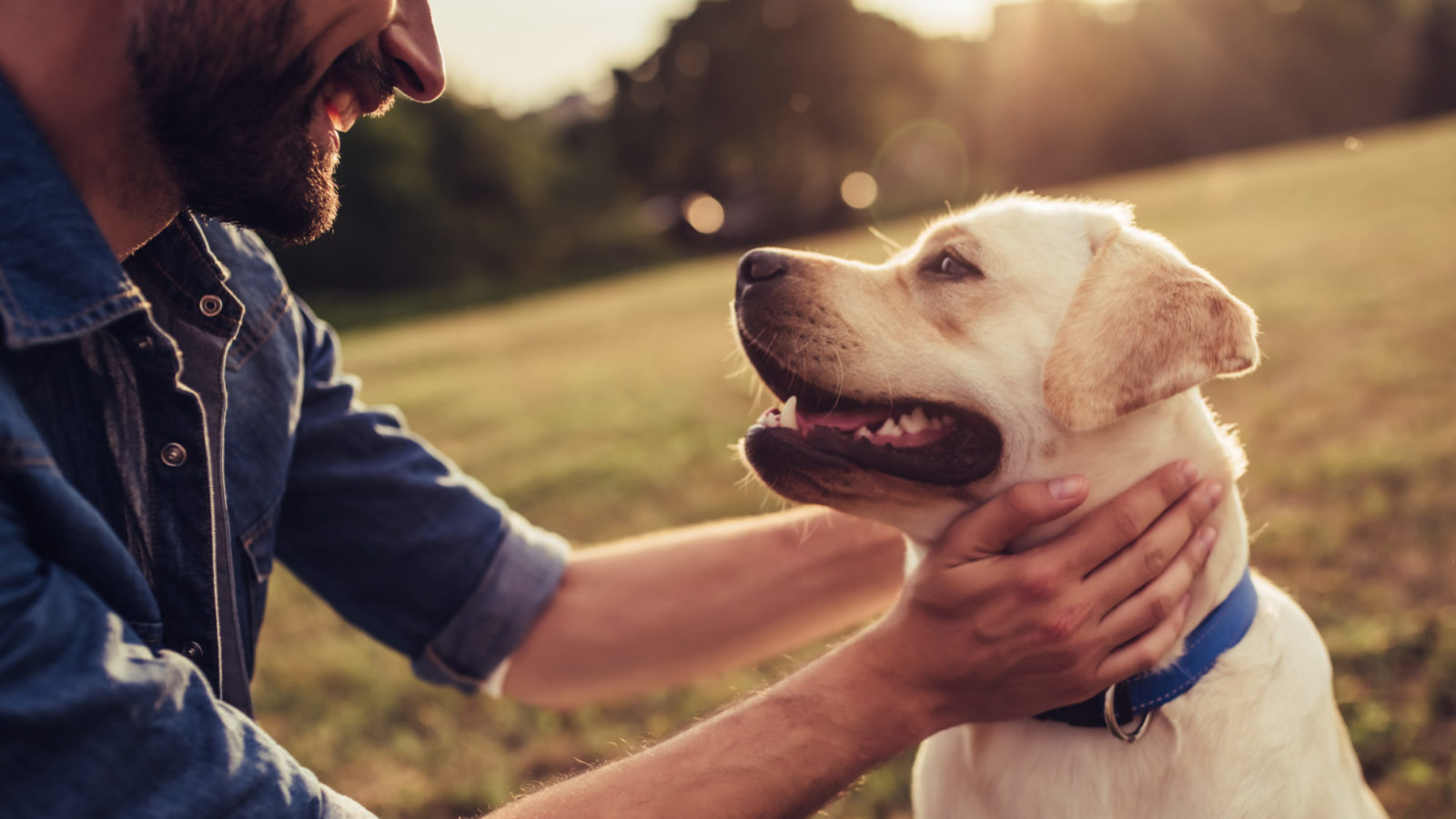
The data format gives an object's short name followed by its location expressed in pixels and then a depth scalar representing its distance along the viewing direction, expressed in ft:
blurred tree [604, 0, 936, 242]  133.59
